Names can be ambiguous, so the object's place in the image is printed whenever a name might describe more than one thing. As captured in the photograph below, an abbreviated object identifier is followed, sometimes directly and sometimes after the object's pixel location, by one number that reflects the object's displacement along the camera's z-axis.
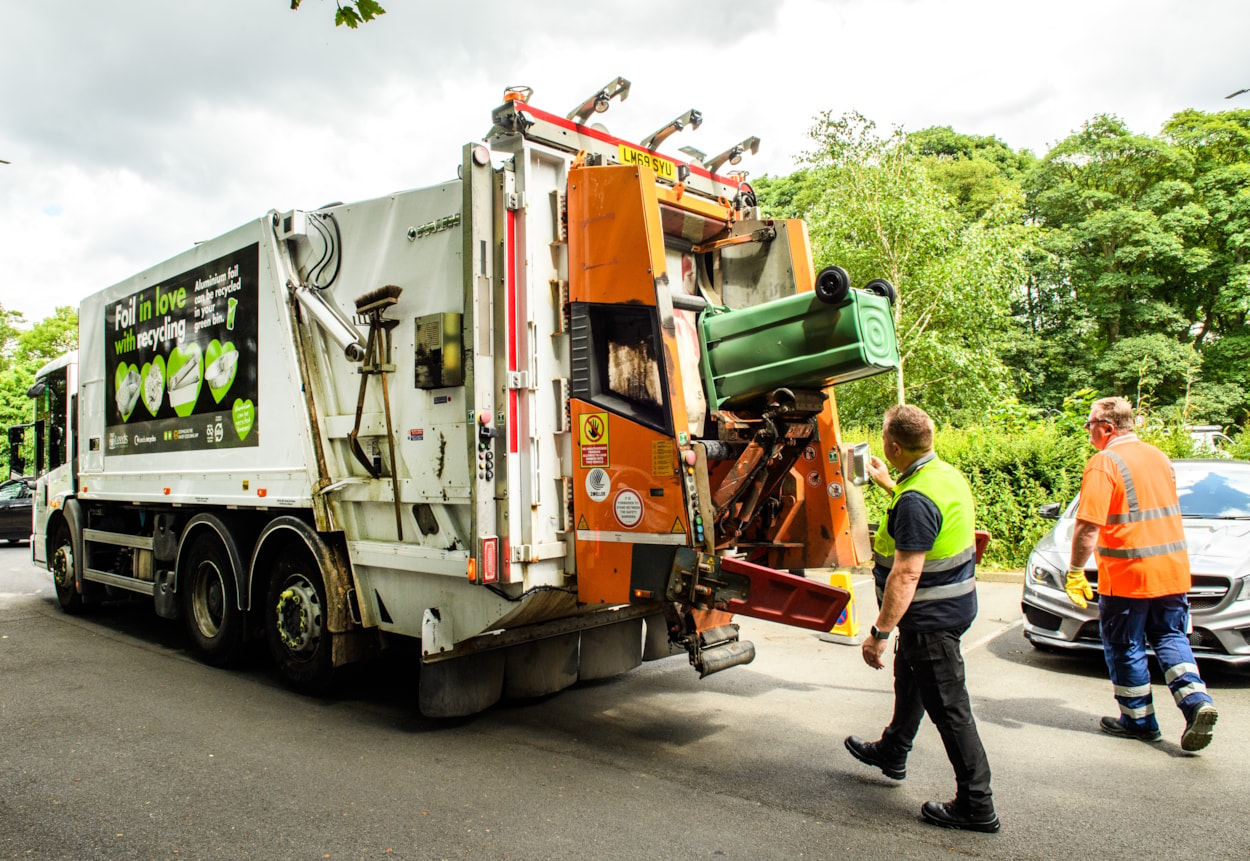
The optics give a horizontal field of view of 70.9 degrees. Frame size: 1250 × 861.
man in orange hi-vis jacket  4.47
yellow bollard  4.79
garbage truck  4.15
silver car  5.32
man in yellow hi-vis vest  3.45
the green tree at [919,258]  18.66
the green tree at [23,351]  32.28
